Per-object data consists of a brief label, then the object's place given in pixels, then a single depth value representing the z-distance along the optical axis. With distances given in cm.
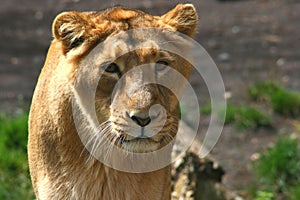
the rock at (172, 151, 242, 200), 906
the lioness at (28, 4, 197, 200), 605
